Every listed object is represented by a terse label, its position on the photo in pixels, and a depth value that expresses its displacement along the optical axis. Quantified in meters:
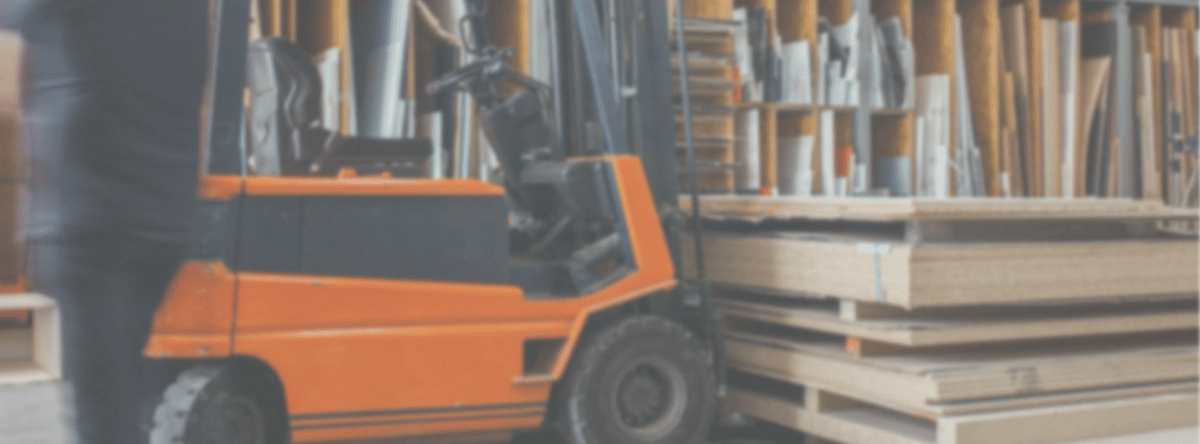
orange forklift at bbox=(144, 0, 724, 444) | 2.97
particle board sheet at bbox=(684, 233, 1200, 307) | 3.44
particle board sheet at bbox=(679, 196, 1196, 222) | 3.49
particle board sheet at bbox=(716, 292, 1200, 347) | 3.50
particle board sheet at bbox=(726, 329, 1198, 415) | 3.41
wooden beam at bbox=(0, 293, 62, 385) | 4.83
